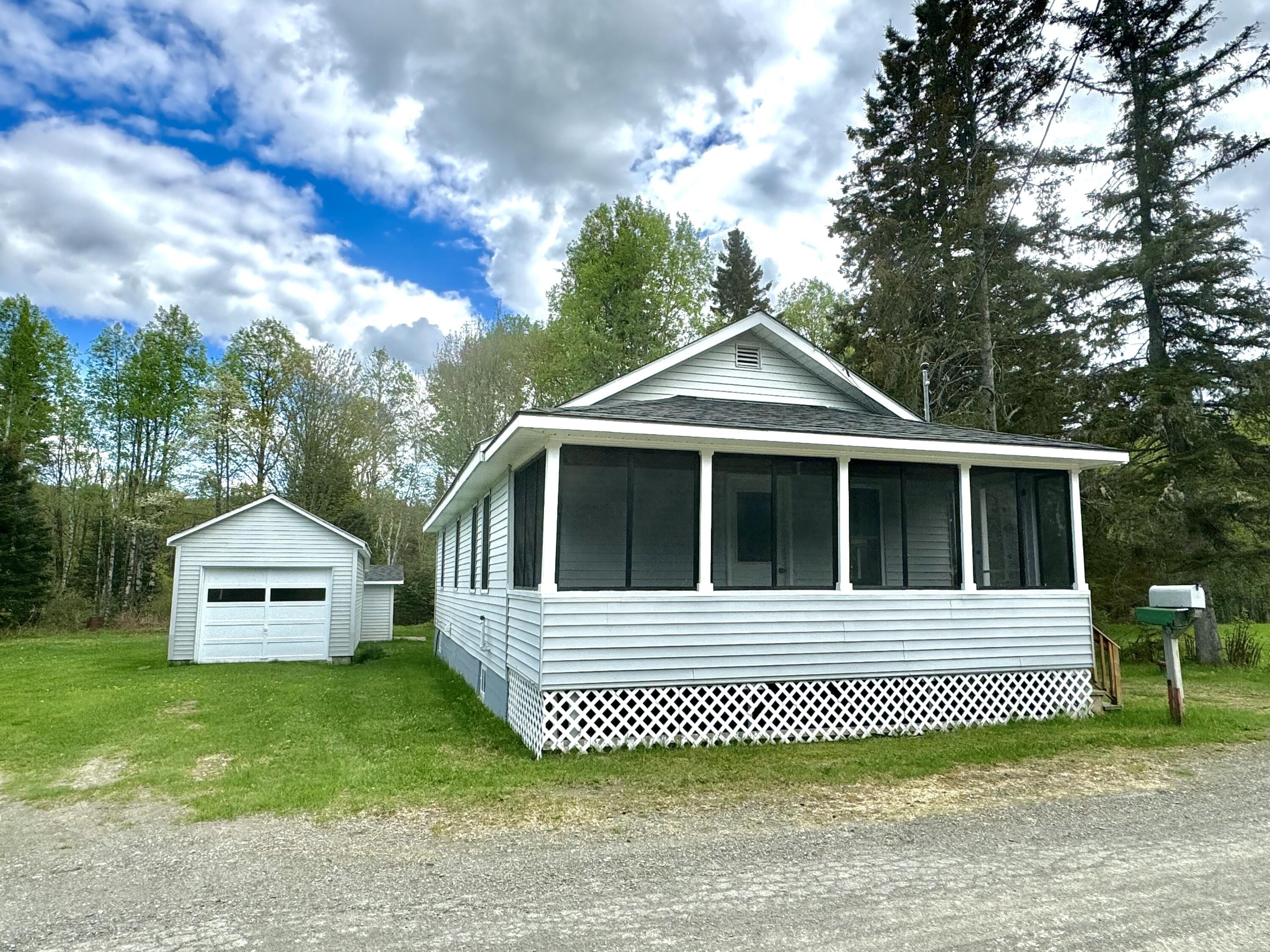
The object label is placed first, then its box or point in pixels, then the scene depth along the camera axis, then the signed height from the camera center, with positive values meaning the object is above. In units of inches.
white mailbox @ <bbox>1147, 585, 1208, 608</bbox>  310.8 -11.2
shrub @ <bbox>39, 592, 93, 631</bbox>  955.3 -68.8
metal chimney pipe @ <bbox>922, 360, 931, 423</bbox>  485.7 +115.7
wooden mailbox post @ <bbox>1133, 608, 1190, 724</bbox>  320.5 -30.6
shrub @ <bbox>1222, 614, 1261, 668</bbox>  604.1 -64.6
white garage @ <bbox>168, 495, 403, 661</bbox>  641.0 -23.2
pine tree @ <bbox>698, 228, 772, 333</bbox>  1202.6 +458.1
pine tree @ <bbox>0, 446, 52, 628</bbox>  910.4 +16.0
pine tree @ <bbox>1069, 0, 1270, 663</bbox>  569.0 +192.5
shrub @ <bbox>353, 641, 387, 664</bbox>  696.4 -87.2
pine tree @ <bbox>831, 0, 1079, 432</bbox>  651.5 +293.0
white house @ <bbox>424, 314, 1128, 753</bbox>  291.6 +1.6
